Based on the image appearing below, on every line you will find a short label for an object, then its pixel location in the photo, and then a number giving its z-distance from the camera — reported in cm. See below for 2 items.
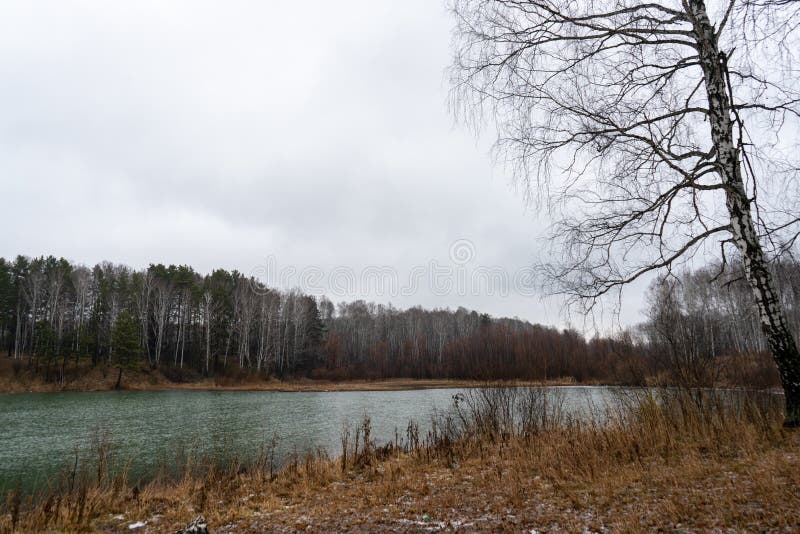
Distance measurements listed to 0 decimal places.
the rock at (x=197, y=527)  454
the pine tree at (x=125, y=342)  4488
